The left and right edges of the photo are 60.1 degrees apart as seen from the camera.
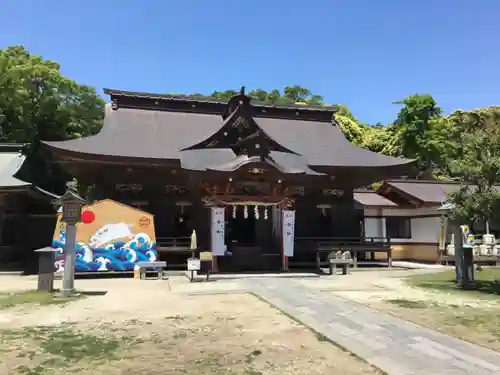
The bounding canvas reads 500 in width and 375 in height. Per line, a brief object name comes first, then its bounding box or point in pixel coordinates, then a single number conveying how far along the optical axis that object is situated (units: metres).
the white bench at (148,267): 16.48
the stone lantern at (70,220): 12.09
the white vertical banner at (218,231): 17.81
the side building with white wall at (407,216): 24.33
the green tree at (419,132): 38.56
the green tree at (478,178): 11.72
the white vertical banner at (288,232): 18.59
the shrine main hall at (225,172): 18.67
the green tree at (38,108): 28.34
